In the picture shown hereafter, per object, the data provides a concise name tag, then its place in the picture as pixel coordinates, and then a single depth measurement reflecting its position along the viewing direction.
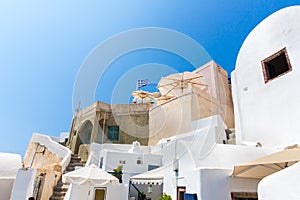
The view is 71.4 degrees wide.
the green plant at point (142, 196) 10.70
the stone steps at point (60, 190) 8.93
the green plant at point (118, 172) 10.70
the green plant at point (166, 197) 7.15
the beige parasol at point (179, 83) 17.28
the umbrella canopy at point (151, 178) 8.34
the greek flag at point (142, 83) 25.77
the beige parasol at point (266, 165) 4.64
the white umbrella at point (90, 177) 6.95
